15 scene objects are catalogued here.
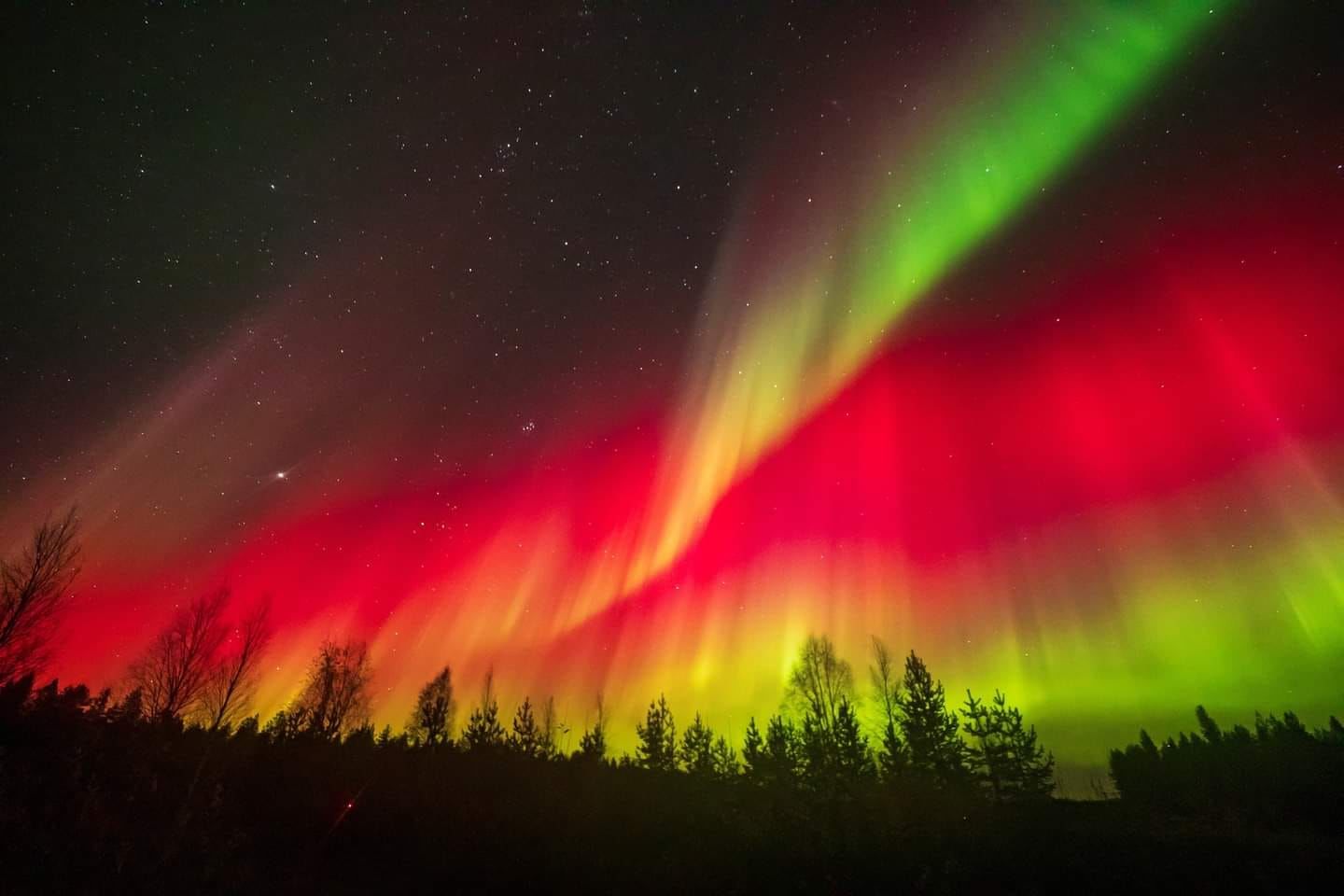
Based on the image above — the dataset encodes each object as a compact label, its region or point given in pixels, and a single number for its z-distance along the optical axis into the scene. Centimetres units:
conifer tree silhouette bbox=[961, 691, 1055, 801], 5225
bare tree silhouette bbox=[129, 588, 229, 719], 3684
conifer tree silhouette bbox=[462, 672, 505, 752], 5117
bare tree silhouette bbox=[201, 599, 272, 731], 3878
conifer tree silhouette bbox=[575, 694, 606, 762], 5210
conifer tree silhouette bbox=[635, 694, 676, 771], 6294
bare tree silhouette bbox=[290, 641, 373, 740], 5756
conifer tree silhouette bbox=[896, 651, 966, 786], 5247
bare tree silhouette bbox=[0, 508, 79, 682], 2692
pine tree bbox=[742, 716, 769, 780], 5440
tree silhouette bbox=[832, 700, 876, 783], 5197
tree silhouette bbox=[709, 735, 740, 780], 5552
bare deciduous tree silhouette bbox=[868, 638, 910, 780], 5369
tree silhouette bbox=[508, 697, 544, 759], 5326
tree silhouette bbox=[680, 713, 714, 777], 6249
